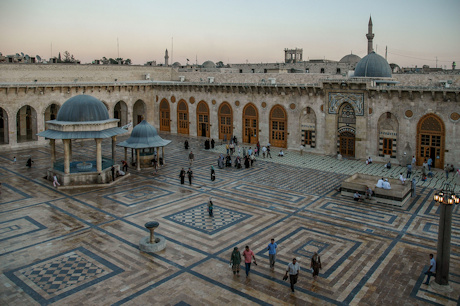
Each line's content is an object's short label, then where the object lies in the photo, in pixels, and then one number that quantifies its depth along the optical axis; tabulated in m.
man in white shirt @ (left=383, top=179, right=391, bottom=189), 20.44
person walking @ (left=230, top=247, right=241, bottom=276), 12.76
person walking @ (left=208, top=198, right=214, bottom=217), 18.36
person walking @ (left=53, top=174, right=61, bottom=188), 23.23
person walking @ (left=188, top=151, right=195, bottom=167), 29.36
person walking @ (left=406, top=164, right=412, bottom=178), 25.62
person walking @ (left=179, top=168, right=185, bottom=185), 23.92
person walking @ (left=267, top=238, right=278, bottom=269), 13.23
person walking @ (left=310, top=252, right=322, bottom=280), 12.72
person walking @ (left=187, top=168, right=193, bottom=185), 23.91
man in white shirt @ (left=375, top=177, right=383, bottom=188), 20.61
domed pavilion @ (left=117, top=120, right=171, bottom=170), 27.17
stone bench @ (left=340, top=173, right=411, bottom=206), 19.98
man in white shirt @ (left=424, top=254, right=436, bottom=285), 12.50
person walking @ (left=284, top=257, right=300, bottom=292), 11.98
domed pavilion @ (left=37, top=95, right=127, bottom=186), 23.20
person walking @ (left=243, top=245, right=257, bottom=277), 12.81
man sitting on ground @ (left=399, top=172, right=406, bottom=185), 22.00
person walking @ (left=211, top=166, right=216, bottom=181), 24.74
